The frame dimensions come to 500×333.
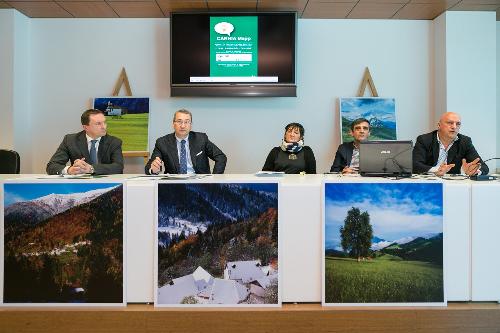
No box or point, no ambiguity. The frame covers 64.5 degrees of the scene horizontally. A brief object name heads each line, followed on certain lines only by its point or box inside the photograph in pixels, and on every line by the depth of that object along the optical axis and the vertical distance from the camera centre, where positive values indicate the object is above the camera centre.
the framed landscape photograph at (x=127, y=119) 4.71 +0.64
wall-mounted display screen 4.55 +1.36
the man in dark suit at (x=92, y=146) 3.28 +0.23
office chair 3.67 +0.10
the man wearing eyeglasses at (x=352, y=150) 3.75 +0.22
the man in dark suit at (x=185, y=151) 3.58 +0.21
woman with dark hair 3.84 +0.17
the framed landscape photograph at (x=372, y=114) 4.77 +0.71
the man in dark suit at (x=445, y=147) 3.38 +0.22
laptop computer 2.15 +0.08
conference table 1.76 -0.31
